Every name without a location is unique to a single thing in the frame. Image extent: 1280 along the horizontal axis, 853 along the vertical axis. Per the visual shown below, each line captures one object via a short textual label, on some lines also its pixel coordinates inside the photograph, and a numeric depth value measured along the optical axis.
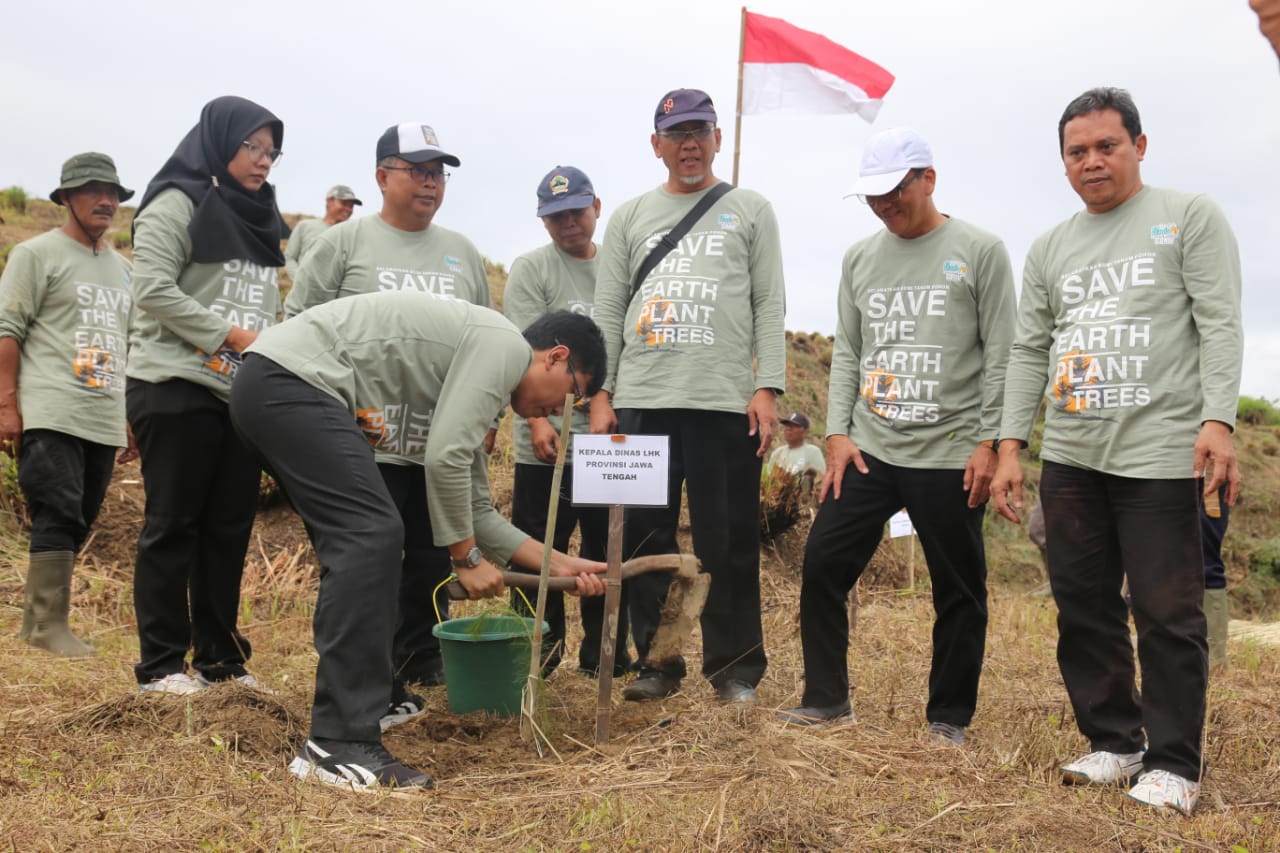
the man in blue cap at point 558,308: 4.89
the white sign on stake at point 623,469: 3.70
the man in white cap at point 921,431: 3.92
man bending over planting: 3.17
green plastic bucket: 4.04
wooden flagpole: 8.54
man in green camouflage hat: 5.18
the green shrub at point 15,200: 17.09
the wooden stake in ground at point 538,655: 3.54
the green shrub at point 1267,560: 13.88
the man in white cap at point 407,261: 4.33
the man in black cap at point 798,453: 10.41
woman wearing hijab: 4.11
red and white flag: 9.67
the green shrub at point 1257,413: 20.69
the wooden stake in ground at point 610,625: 3.62
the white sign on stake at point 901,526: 7.10
